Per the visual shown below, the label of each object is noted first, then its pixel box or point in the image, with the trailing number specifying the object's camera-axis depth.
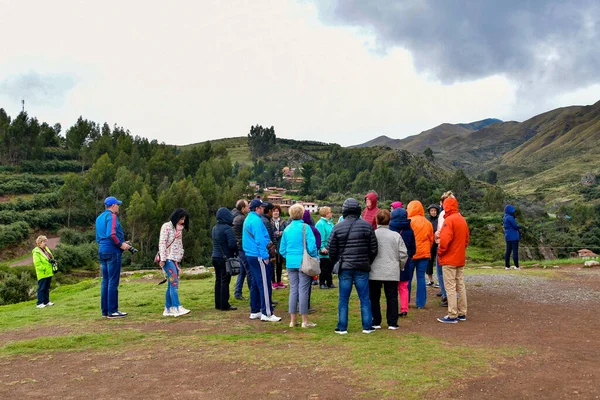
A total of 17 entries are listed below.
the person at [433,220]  12.34
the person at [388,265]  8.39
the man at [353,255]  8.13
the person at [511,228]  16.03
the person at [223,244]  10.15
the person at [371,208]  10.19
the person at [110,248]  9.80
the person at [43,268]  12.76
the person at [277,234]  13.16
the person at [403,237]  9.49
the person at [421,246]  10.27
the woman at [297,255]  8.65
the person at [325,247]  11.59
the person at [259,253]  9.22
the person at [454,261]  9.09
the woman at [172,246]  9.75
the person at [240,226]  10.41
